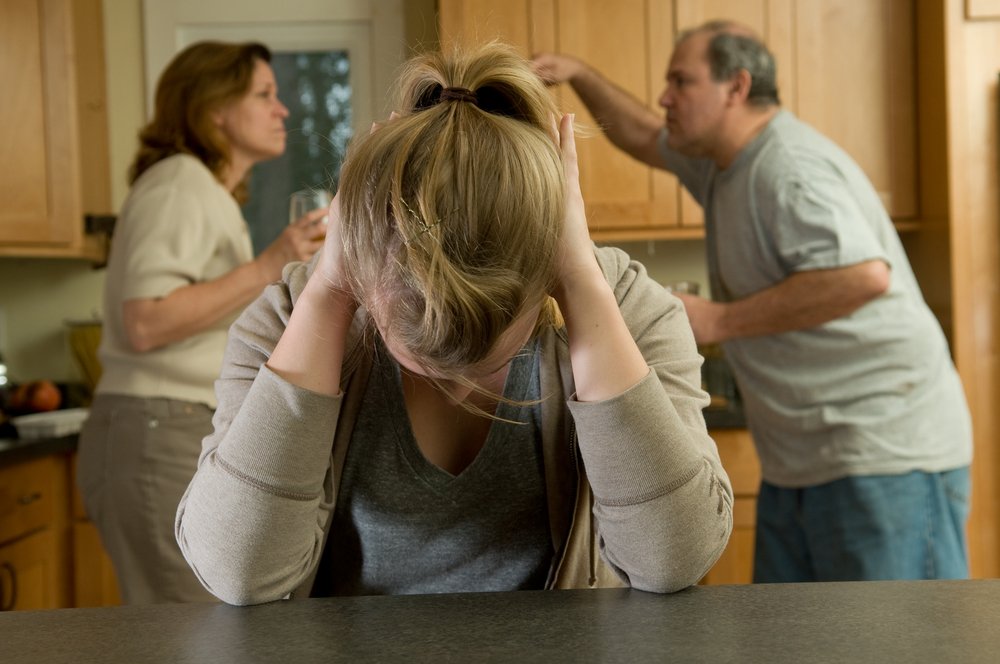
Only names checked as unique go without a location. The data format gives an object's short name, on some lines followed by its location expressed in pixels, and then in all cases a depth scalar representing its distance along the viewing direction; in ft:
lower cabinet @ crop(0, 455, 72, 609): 7.82
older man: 6.08
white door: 10.94
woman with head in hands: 2.59
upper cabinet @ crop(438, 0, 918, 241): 9.50
